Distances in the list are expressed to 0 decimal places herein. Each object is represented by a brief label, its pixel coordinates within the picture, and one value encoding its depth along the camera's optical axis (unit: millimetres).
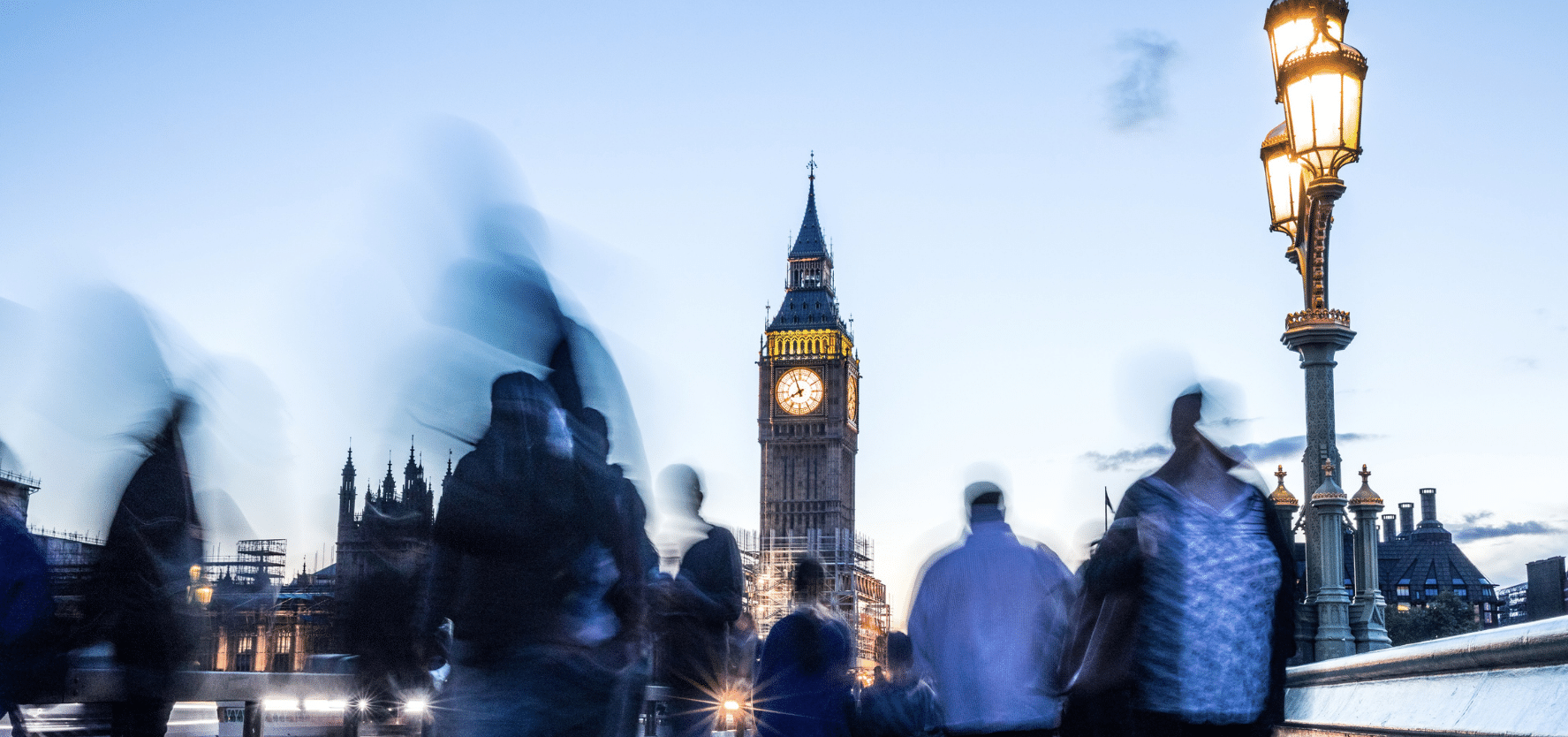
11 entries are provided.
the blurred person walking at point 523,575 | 3387
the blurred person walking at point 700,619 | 6809
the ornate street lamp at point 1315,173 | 7711
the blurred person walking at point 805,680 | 7000
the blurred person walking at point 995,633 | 6457
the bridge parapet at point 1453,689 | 3143
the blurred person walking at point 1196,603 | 4715
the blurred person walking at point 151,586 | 5094
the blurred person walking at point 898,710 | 7242
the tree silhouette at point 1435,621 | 66688
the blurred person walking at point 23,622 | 4754
